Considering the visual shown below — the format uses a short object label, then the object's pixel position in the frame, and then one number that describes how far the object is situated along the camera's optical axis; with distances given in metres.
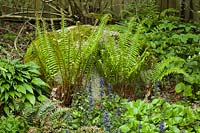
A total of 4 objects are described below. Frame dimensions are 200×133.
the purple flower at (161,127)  3.95
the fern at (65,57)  5.51
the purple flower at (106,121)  4.16
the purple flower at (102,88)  4.99
